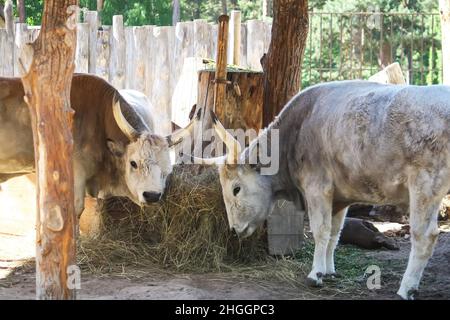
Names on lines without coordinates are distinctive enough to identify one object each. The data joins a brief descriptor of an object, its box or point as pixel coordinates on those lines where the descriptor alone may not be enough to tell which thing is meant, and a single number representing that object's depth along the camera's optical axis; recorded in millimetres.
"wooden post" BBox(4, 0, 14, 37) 16562
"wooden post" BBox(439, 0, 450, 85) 11586
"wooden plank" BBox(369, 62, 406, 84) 12039
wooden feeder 8719
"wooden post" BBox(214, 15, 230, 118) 8727
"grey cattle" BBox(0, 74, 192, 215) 8391
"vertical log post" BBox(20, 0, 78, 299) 5809
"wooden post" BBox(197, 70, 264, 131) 8859
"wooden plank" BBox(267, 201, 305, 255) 8688
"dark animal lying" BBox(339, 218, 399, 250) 9219
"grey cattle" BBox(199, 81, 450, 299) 6699
